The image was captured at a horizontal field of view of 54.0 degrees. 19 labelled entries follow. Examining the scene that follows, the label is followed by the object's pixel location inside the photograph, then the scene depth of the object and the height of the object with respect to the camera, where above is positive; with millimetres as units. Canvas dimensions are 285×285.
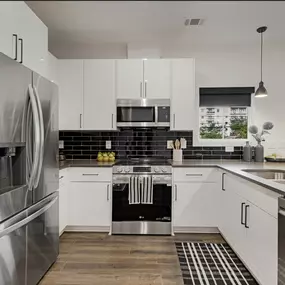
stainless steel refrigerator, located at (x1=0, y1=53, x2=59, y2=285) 1677 -237
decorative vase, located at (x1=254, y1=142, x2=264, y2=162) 3861 -154
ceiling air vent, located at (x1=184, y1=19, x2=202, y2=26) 3164 +1378
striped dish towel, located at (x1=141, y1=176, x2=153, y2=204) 3404 -606
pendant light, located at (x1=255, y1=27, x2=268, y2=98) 3303 +619
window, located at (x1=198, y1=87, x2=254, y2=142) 4121 +407
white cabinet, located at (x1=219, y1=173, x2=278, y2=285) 1874 -736
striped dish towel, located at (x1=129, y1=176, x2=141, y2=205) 3402 -619
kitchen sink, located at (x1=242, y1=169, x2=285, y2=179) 2984 -332
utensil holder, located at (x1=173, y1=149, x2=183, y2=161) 3869 -173
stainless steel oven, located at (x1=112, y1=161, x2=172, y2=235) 3434 -794
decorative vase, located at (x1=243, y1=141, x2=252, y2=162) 3908 -150
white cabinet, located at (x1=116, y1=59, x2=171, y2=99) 3734 +847
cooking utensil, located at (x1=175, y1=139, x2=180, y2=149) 3955 -35
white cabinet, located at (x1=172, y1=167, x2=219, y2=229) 3451 -675
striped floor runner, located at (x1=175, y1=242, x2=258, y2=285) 2332 -1148
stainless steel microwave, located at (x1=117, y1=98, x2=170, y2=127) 3742 +392
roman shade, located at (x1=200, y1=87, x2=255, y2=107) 4082 +681
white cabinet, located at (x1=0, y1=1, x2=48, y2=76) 1902 +816
